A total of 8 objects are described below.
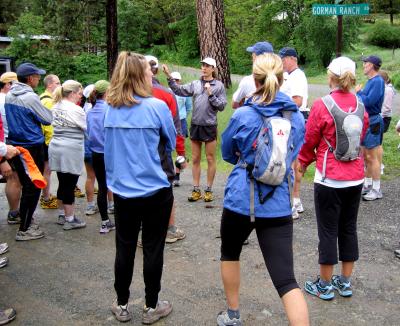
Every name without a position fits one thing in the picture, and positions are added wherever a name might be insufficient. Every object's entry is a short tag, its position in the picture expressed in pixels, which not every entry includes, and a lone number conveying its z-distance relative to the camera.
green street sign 7.05
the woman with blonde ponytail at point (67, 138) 5.34
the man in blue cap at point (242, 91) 5.22
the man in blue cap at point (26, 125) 5.03
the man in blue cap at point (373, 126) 5.98
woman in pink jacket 3.56
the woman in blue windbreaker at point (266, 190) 2.88
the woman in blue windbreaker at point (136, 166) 3.15
